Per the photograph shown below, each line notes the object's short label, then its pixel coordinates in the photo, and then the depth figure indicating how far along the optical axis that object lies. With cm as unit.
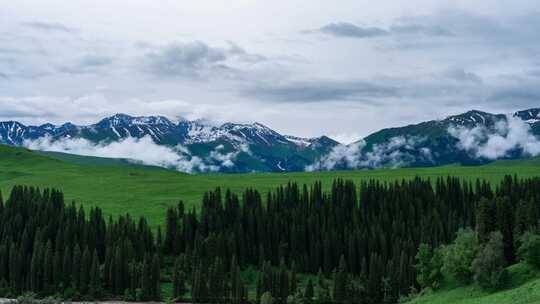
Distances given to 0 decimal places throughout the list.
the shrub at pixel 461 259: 14988
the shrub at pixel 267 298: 18600
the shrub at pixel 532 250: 13875
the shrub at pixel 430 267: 16471
